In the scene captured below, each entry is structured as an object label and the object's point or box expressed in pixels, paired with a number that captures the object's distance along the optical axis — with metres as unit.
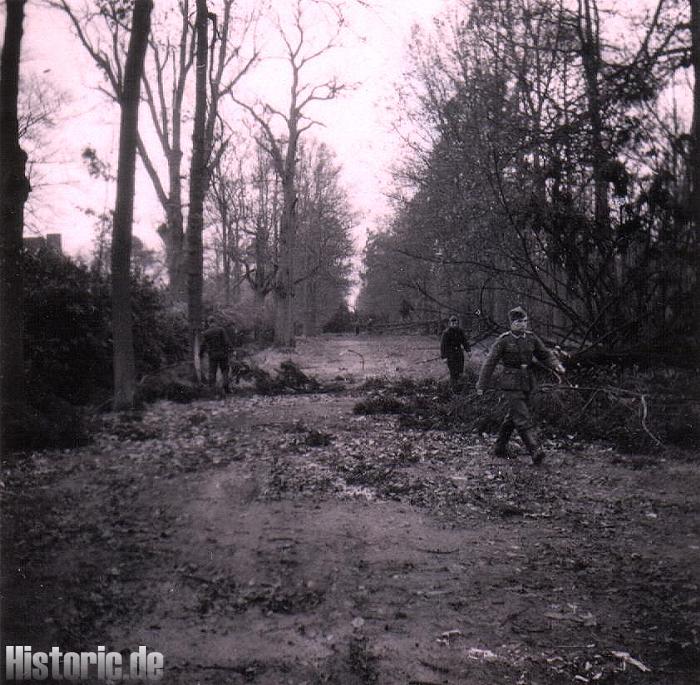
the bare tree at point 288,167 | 30.66
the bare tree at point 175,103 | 20.64
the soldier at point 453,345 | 15.80
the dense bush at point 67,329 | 13.02
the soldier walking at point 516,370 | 9.05
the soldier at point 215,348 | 16.16
